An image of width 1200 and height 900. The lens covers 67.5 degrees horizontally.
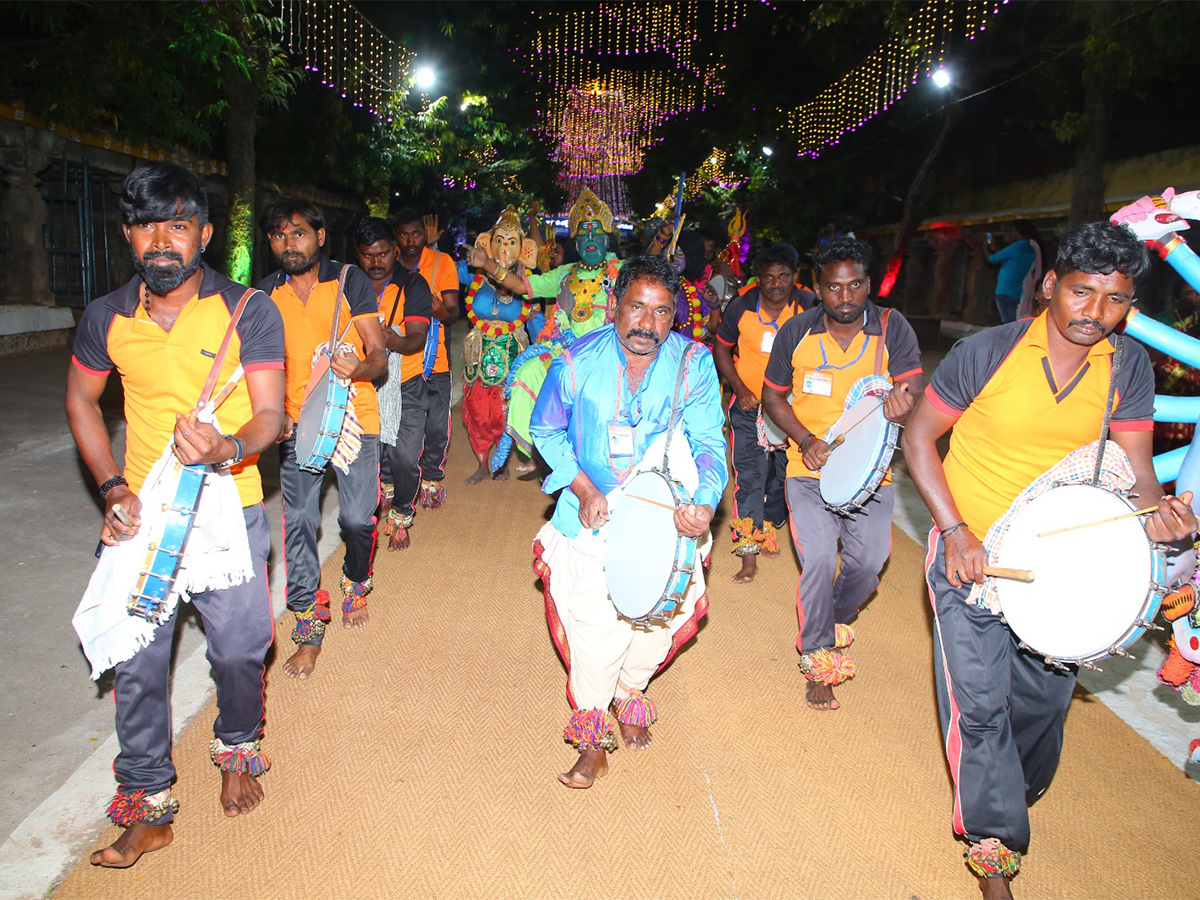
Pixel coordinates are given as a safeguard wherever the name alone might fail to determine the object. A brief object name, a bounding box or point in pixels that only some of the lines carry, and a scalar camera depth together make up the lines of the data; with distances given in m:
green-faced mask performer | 7.49
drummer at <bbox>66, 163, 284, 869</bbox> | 3.04
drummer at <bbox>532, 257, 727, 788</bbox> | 3.61
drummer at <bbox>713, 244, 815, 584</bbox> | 6.37
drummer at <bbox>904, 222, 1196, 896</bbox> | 3.02
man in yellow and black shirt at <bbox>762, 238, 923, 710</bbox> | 4.46
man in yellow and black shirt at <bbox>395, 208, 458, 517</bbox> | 7.26
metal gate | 13.34
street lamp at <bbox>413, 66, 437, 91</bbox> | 18.28
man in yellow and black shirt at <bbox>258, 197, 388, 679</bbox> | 4.63
